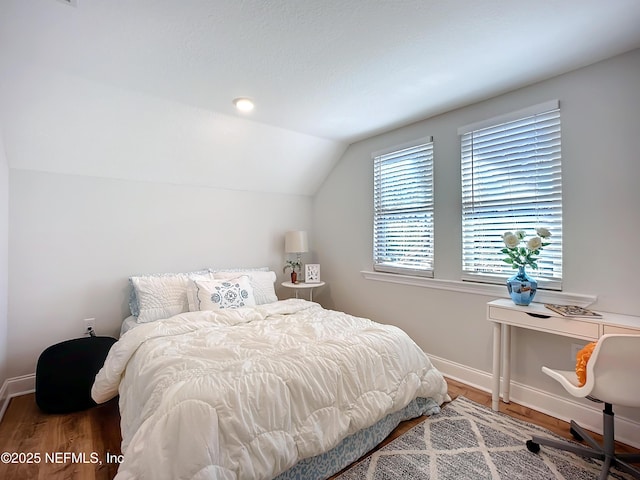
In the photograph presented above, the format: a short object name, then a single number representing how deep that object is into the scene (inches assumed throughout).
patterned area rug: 68.5
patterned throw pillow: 110.1
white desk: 72.8
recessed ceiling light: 102.9
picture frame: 155.9
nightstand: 149.0
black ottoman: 91.3
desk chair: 60.5
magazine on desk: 77.2
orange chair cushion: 67.1
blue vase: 87.6
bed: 51.2
